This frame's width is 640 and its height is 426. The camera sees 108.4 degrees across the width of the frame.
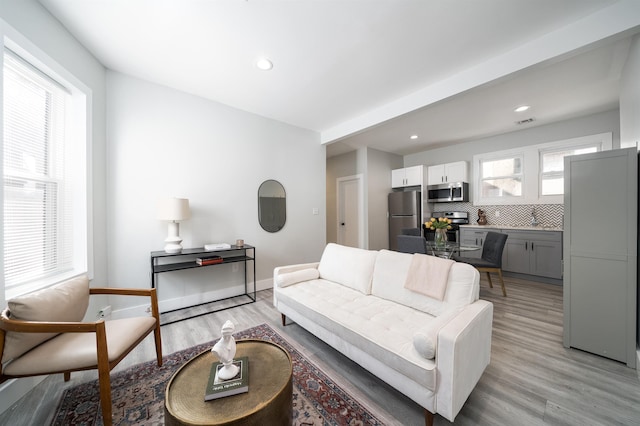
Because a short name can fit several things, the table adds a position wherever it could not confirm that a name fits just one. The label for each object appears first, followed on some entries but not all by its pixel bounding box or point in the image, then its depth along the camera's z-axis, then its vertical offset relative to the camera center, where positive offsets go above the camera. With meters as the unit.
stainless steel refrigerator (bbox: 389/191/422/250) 5.14 +0.00
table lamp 2.54 -0.03
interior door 5.39 +0.00
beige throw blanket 1.72 -0.50
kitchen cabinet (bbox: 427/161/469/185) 4.84 +0.86
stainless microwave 4.77 +0.43
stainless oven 4.85 -0.28
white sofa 1.19 -0.78
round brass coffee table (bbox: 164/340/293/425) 0.91 -0.81
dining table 3.15 -0.50
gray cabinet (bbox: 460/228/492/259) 4.32 -0.49
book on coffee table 1.01 -0.79
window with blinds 1.63 +0.27
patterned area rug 1.33 -1.20
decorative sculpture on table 1.08 -0.68
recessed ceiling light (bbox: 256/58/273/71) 2.28 +1.51
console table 2.54 -0.61
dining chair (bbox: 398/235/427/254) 3.08 -0.45
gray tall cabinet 1.76 -0.34
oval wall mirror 3.60 +0.10
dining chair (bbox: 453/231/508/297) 3.17 -0.66
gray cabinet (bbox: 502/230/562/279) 3.60 -0.68
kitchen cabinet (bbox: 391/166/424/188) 5.25 +0.84
